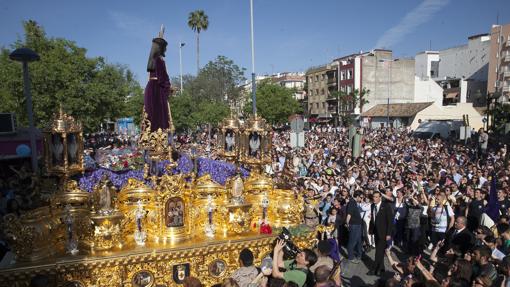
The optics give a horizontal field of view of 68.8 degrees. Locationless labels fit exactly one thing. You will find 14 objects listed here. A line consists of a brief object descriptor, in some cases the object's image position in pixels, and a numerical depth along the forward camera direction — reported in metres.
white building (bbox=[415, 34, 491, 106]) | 54.75
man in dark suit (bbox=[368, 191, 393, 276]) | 8.43
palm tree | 59.47
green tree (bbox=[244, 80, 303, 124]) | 56.03
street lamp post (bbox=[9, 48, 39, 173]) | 10.03
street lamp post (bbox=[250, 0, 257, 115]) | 12.26
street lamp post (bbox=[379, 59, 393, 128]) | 59.09
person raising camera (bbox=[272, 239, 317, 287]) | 5.49
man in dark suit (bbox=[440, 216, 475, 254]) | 7.20
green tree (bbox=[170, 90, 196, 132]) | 39.22
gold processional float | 6.68
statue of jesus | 11.41
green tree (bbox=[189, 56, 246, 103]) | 55.81
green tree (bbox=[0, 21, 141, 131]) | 24.39
